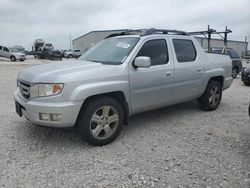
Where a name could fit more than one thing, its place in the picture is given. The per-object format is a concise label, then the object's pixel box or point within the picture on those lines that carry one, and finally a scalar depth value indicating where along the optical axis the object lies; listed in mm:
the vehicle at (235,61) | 10651
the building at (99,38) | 44033
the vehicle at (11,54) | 23570
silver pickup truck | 2710
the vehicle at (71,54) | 33831
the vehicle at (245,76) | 8402
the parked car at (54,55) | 26377
